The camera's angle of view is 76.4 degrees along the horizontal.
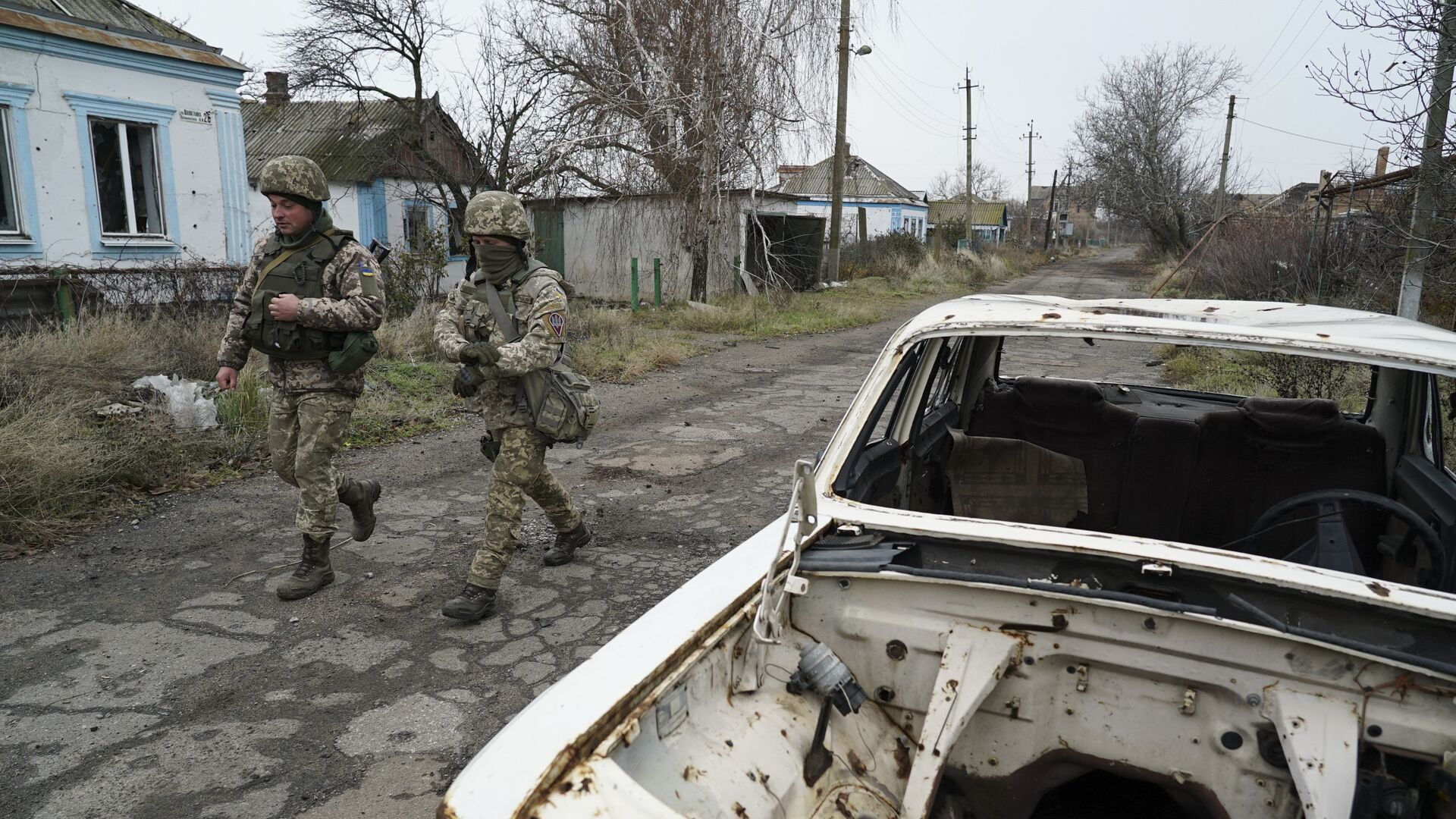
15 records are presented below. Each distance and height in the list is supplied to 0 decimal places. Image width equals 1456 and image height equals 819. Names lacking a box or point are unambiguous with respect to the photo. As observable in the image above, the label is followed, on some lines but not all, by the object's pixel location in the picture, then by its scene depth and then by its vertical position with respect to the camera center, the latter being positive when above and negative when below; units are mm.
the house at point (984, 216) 60844 +2500
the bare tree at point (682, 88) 14211 +2512
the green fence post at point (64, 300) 8430 -488
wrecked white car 1698 -817
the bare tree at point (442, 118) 14109 +2223
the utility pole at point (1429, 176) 6586 +599
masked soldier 3697 -364
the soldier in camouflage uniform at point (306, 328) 3859 -328
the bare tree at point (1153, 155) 36438 +4035
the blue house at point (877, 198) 47969 +3008
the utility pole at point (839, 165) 18641 +1908
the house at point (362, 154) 19875 +2127
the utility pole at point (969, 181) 39438 +3200
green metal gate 19953 +256
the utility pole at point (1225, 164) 31953 +3442
